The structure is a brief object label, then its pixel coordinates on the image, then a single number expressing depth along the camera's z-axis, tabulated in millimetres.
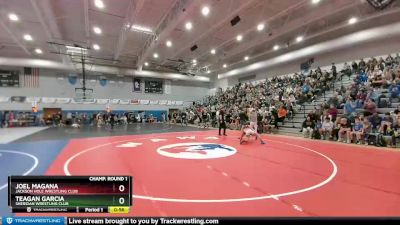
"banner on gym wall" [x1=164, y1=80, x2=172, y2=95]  28344
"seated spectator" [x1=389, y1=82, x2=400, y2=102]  9469
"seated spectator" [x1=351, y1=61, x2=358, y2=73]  13634
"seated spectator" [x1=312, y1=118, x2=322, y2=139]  9864
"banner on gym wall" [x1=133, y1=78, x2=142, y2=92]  26344
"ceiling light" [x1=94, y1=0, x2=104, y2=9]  10339
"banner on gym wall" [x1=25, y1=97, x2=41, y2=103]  21089
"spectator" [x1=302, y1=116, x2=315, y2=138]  10312
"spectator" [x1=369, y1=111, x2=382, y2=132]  8545
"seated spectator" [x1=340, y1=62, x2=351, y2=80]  13875
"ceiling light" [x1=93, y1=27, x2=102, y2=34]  14205
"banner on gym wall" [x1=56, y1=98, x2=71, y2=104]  22416
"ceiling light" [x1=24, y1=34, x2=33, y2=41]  14944
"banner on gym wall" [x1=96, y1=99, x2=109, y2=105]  24250
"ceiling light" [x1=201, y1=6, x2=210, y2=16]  10553
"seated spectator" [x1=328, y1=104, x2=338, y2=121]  10102
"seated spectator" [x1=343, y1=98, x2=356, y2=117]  9761
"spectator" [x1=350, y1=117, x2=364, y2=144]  8344
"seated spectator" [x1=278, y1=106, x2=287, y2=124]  12781
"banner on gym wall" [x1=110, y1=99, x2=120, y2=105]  25009
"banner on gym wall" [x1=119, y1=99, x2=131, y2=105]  25500
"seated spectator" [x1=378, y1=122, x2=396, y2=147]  7609
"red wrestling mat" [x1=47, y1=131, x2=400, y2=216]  2822
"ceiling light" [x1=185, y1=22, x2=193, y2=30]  13185
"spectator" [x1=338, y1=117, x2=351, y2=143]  8727
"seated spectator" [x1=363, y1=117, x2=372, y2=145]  8305
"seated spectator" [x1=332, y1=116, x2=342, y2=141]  9306
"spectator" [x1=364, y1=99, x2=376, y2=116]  9000
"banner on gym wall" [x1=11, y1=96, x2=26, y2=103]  20489
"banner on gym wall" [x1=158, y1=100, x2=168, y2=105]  27922
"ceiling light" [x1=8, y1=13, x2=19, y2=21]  11906
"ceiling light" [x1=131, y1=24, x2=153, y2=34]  13826
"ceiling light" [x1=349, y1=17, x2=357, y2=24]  12016
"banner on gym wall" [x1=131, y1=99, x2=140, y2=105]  26172
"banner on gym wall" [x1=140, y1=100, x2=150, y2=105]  26744
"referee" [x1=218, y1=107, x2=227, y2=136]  11476
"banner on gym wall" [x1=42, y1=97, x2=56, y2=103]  21828
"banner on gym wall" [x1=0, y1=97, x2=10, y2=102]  20081
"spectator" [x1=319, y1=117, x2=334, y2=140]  9508
